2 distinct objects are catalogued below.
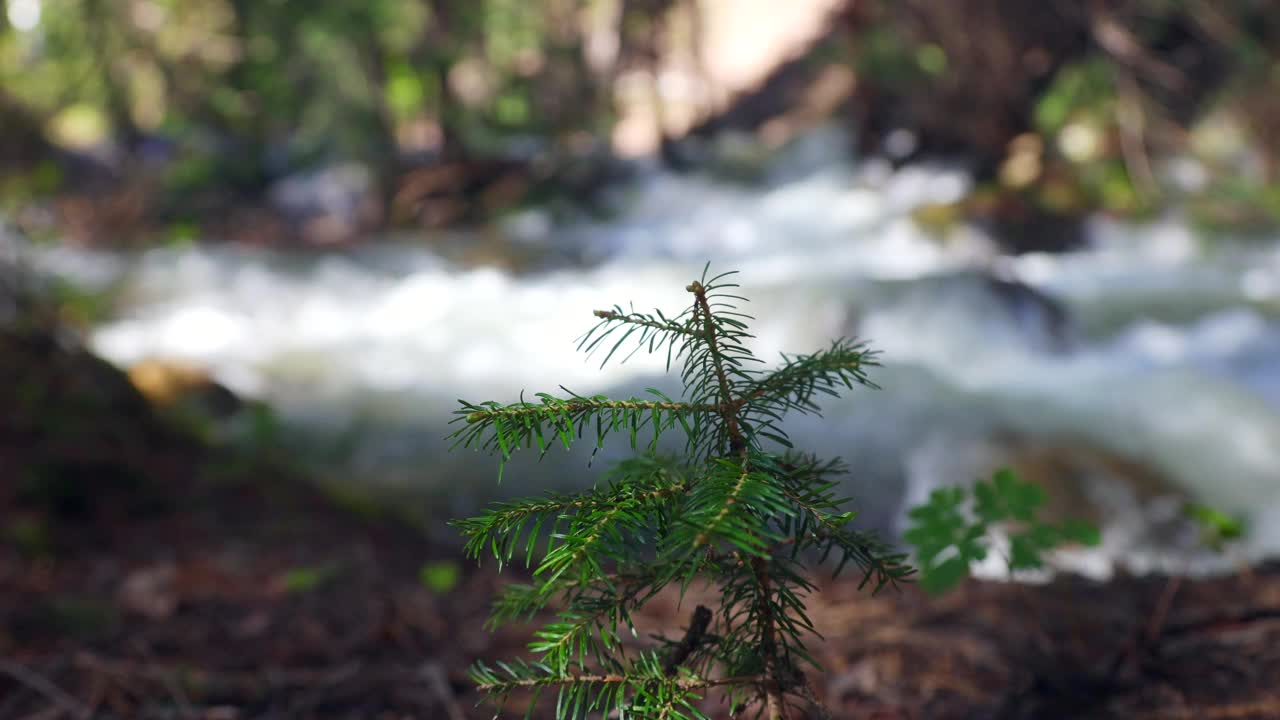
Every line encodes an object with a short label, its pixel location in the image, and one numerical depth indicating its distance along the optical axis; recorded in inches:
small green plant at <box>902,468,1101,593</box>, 93.4
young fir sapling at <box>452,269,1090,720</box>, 41.3
